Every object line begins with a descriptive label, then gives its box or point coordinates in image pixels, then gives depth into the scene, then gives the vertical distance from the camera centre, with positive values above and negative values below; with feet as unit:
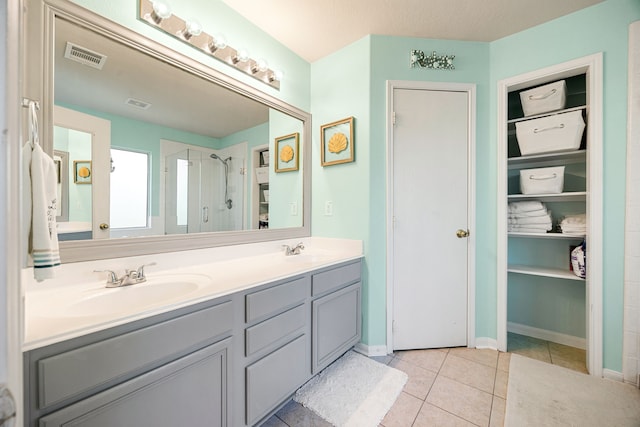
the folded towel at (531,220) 6.64 -0.22
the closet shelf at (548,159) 6.39 +1.40
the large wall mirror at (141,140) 3.58 +1.26
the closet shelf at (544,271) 6.36 -1.54
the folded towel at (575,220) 6.20 -0.20
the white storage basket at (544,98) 6.19 +2.79
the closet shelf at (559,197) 6.13 +0.40
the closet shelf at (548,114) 5.93 +2.38
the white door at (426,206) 6.66 +0.15
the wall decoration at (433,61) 6.61 +3.85
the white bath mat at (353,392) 4.58 -3.57
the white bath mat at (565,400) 4.44 -3.55
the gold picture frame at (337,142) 6.69 +1.85
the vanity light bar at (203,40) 4.27 +3.25
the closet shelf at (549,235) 6.19 -0.57
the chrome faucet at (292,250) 6.42 -0.94
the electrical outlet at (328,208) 7.13 +0.10
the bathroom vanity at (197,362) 2.36 -1.78
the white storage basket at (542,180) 6.32 +0.79
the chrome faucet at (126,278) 3.64 -0.96
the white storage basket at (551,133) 5.90 +1.88
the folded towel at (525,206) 6.73 +0.15
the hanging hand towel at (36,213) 2.42 -0.01
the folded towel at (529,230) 6.68 -0.48
